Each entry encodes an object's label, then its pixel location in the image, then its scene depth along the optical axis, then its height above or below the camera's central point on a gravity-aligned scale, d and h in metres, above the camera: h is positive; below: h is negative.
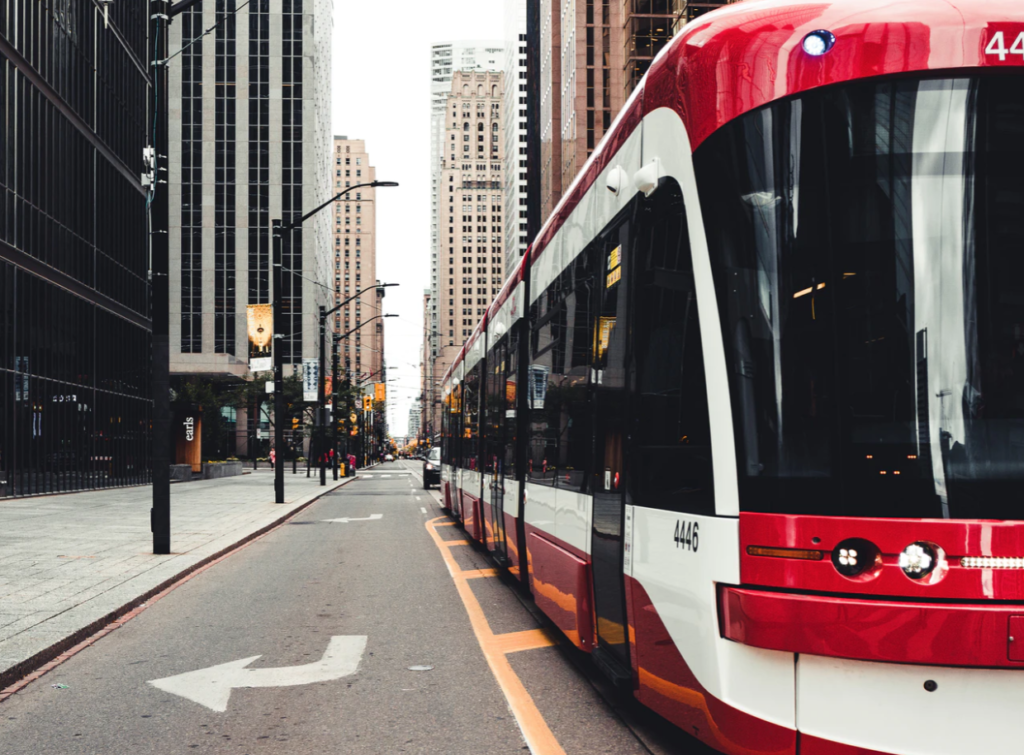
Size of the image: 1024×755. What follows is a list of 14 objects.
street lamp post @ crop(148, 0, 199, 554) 14.25 +1.69
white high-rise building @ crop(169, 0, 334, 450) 101.88 +25.92
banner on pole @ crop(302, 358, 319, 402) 45.28 +2.17
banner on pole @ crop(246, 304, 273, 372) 34.66 +3.15
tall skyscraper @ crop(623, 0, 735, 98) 76.31 +28.99
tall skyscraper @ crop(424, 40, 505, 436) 152.50 +16.95
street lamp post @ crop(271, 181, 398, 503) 28.17 +1.76
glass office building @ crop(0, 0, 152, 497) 28.91 +5.68
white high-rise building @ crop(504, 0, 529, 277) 135.12 +36.92
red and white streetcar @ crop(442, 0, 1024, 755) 3.76 +0.17
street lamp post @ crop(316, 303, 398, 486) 43.72 +0.69
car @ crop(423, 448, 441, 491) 41.72 -1.72
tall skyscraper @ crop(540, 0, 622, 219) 88.50 +29.37
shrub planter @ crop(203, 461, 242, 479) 52.56 -2.13
